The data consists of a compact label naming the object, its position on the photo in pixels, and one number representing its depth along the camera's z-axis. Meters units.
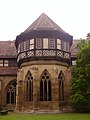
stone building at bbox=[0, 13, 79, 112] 34.09
